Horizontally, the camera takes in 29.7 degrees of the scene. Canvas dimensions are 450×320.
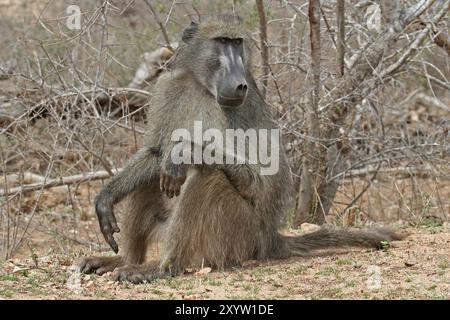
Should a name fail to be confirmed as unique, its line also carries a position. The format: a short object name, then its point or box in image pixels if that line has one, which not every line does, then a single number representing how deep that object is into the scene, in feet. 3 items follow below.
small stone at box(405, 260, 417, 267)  14.19
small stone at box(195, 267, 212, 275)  14.39
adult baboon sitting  14.24
